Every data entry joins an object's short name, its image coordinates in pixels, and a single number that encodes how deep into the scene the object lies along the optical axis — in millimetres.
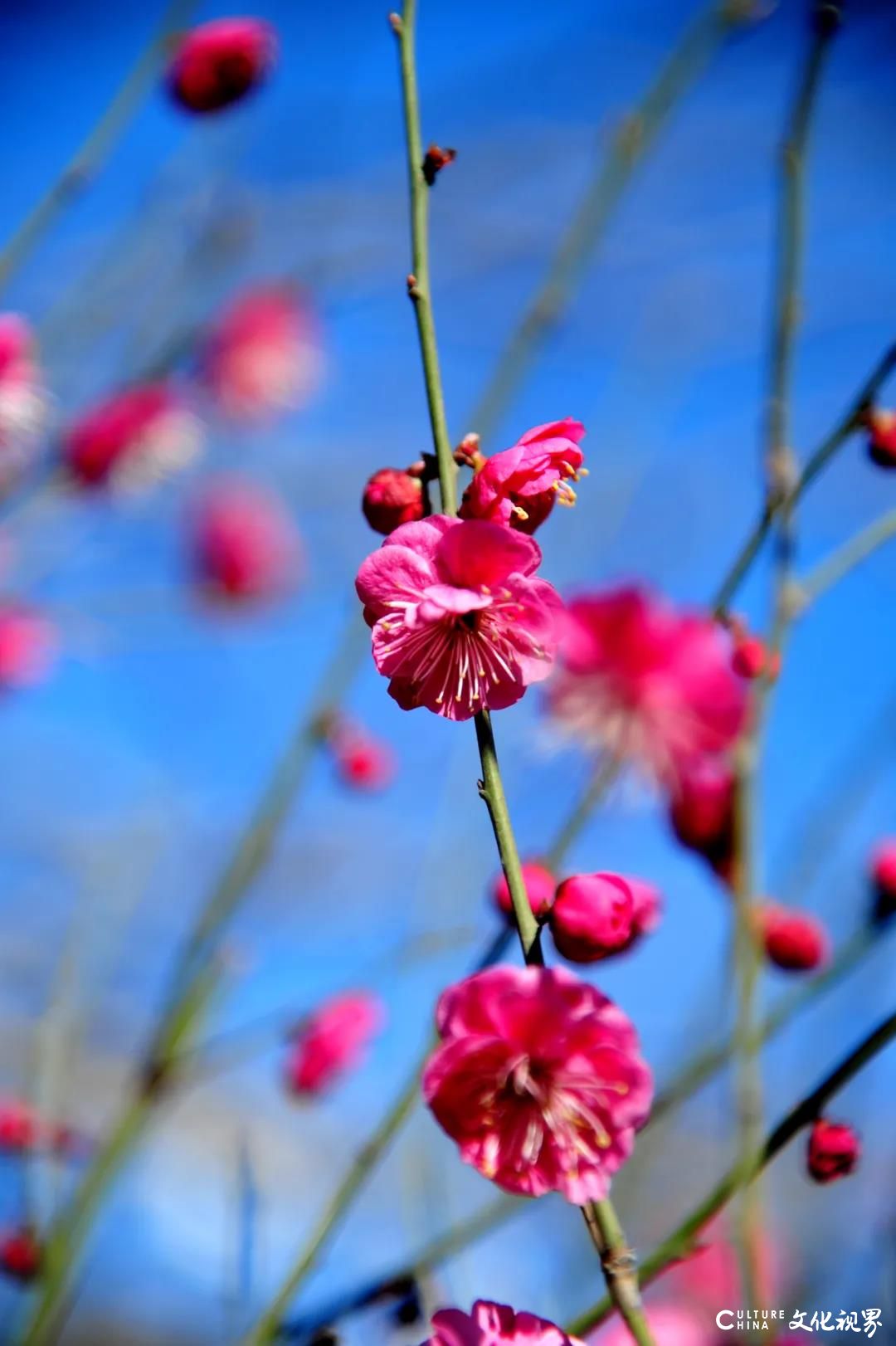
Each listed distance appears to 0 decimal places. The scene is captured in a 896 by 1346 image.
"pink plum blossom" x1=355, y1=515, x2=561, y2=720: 508
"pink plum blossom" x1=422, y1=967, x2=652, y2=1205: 490
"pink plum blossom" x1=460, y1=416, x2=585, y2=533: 513
